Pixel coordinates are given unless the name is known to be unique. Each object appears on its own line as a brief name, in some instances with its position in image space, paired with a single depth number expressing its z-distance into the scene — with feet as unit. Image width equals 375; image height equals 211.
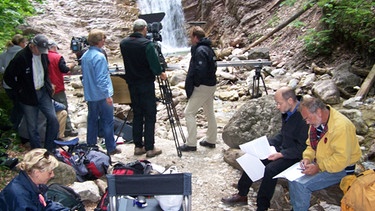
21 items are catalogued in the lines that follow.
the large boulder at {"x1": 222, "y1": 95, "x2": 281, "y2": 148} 17.06
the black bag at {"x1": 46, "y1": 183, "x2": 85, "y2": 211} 11.80
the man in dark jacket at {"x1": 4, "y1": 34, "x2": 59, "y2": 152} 16.57
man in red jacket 19.83
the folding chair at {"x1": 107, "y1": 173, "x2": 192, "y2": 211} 9.35
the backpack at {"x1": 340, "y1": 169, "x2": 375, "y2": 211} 10.06
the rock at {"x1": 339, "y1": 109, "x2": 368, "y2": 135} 19.35
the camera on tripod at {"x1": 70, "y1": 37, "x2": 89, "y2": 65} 21.30
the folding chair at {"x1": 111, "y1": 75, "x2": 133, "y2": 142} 23.84
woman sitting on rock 8.86
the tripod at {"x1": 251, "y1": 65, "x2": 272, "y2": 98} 25.63
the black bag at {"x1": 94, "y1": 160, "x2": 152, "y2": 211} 12.13
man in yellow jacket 11.23
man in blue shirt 17.11
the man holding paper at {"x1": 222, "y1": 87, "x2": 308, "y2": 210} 12.76
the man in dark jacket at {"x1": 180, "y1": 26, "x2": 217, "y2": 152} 18.04
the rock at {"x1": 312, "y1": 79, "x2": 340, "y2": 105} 26.04
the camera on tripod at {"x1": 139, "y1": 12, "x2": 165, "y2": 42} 18.45
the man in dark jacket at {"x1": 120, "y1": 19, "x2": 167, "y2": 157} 17.13
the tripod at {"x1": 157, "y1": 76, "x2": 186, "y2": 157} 18.70
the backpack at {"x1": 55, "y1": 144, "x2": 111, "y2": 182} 15.94
